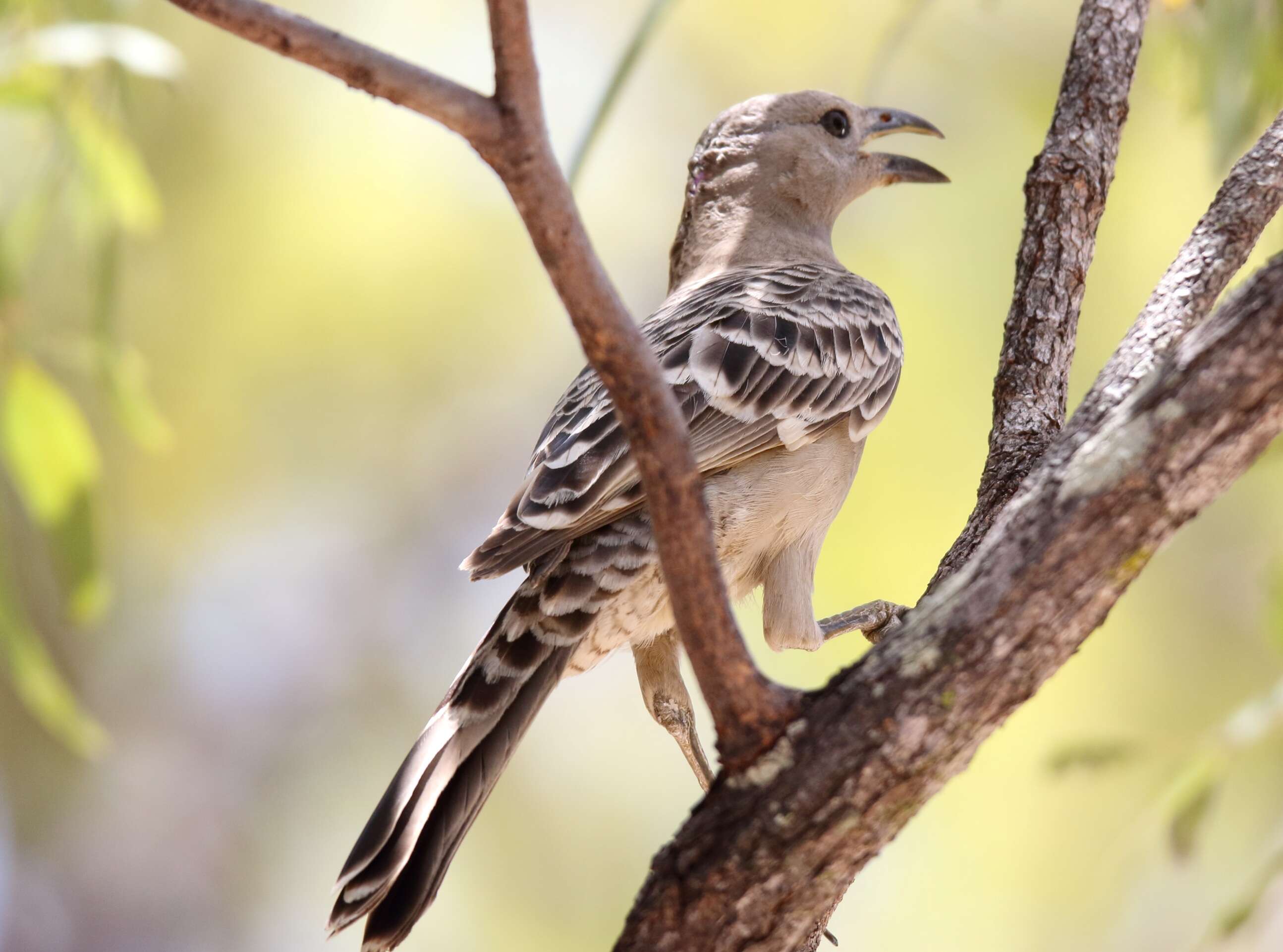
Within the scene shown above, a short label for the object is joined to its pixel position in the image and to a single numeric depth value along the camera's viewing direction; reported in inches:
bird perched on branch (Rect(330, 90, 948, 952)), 208.8
